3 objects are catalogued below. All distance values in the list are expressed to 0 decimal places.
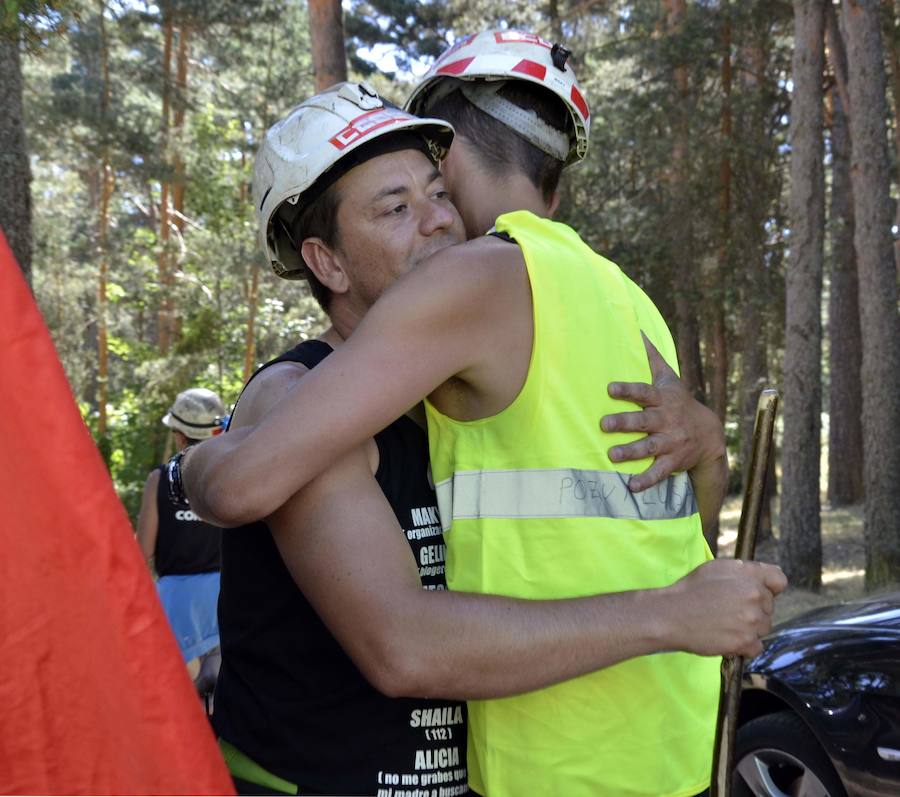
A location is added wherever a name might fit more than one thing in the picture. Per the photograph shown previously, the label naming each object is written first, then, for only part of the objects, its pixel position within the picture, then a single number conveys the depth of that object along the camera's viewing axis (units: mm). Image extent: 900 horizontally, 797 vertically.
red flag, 1197
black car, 3818
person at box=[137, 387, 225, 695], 6578
